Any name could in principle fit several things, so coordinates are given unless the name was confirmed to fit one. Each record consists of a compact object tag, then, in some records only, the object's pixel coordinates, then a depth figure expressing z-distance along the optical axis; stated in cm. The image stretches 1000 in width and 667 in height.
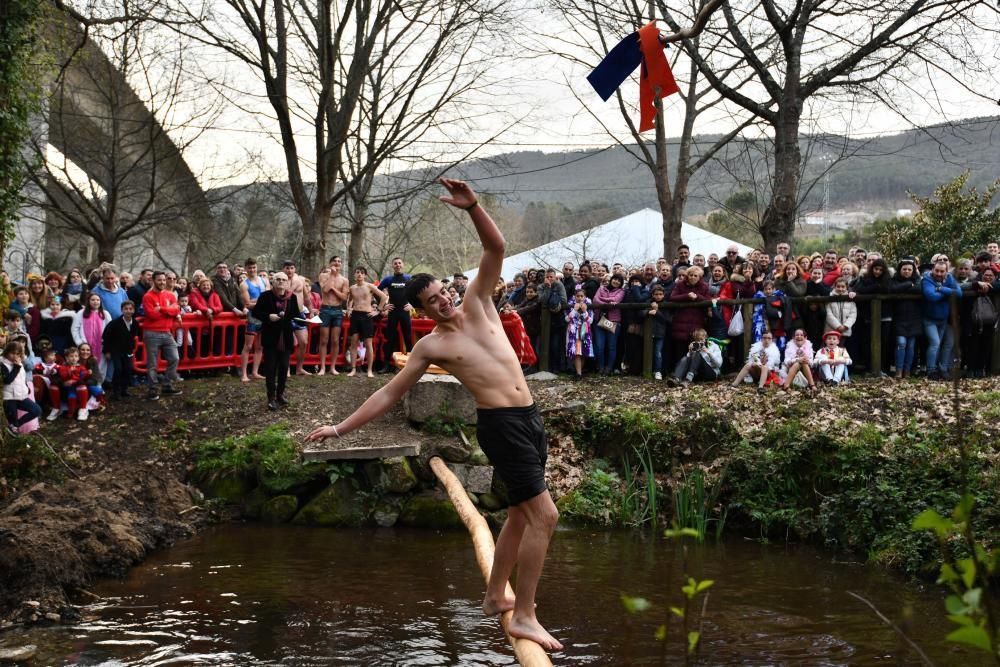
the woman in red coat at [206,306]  1418
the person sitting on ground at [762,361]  1282
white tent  2520
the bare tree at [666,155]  2184
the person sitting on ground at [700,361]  1359
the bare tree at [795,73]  1577
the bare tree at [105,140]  2128
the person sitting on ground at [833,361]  1254
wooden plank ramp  1118
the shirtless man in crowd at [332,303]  1492
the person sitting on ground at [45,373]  1228
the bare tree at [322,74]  1909
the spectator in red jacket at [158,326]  1318
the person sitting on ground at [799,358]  1252
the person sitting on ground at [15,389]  1118
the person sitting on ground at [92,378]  1254
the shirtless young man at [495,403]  507
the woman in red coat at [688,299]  1386
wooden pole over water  472
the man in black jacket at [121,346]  1293
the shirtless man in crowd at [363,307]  1489
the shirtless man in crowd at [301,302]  1403
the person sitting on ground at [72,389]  1241
